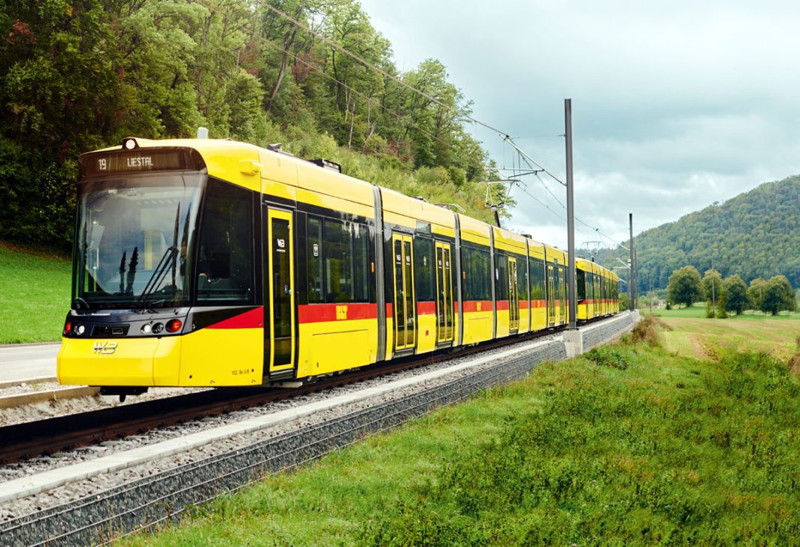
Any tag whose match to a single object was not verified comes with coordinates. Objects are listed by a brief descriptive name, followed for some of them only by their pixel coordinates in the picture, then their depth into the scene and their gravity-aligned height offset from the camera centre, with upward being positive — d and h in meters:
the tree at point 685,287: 174.62 +1.97
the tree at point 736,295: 158.12 +0.21
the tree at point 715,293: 130.38 +0.57
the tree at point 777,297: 156.62 -0.30
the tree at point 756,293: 161.43 +0.51
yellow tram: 11.34 +0.50
